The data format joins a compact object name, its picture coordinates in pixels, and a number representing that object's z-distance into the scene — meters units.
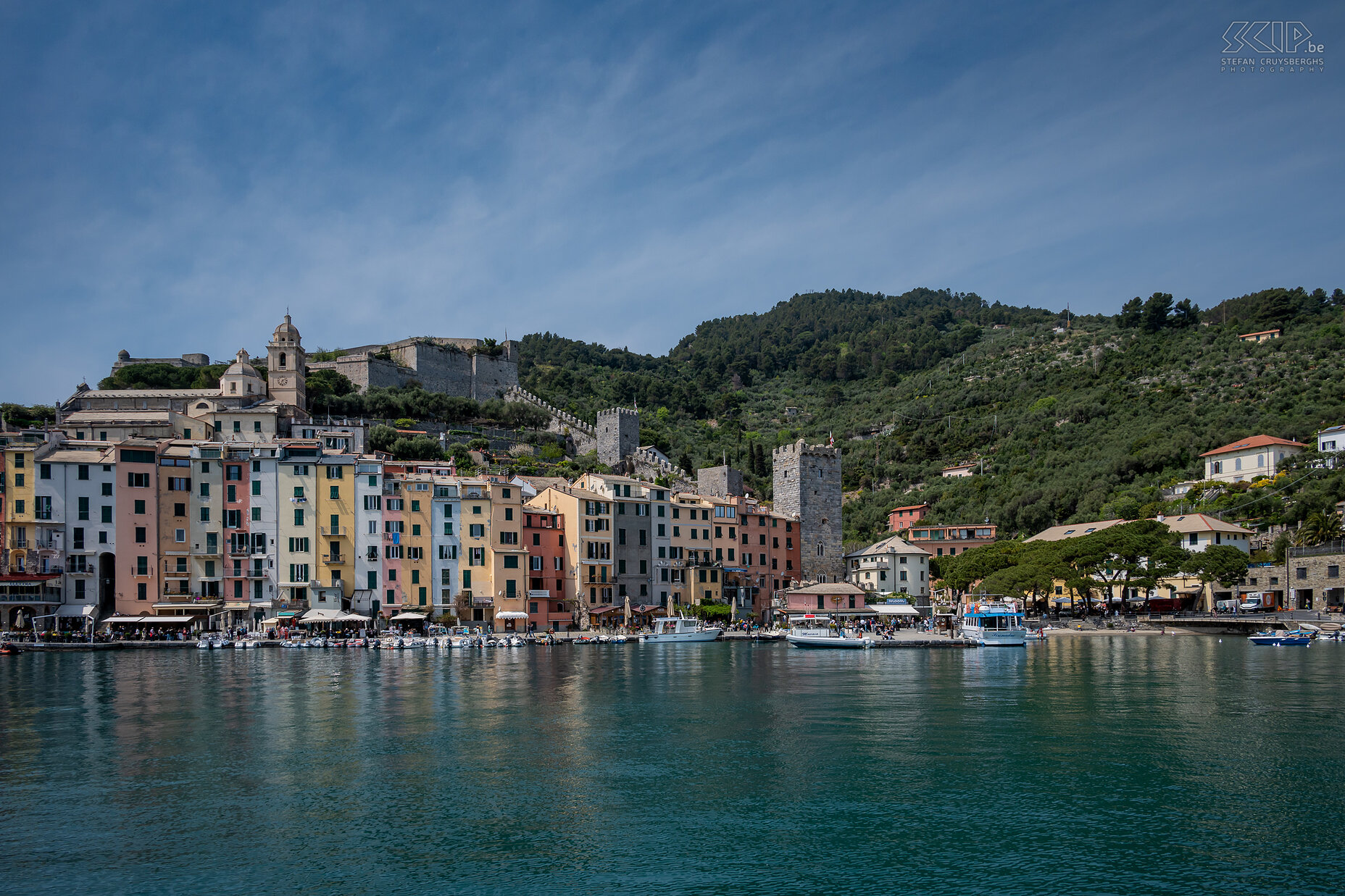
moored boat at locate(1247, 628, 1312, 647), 54.97
